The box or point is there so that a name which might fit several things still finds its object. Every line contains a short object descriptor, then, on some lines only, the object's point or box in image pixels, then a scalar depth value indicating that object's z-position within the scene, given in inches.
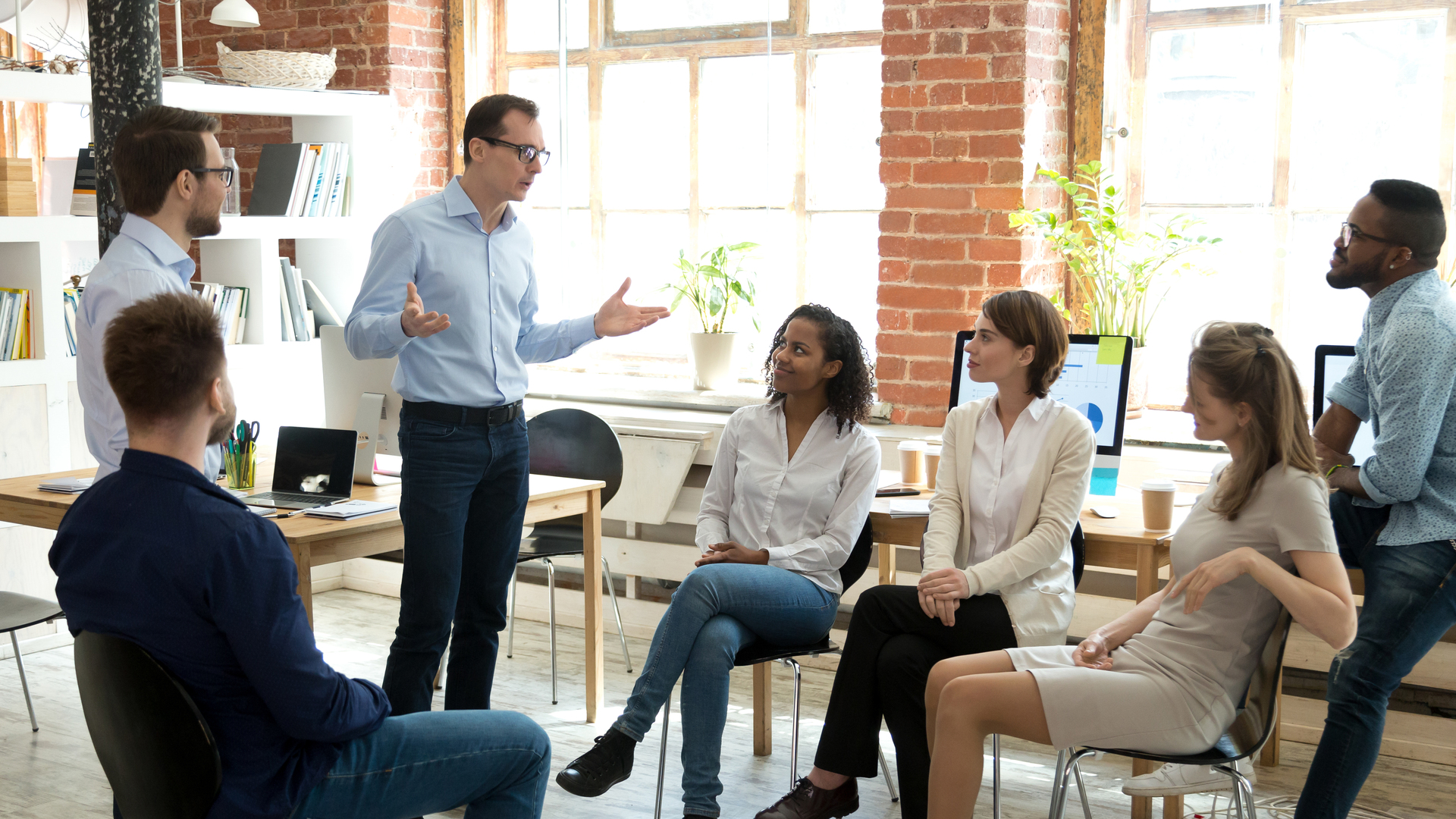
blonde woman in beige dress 84.4
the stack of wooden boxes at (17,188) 155.1
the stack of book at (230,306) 174.9
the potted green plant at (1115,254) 145.4
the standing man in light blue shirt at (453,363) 106.2
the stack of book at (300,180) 183.6
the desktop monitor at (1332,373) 120.7
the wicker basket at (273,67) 177.8
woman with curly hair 105.0
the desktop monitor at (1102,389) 125.0
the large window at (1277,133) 140.7
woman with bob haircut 104.7
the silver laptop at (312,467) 122.9
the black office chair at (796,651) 107.6
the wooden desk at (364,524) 111.0
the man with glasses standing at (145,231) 93.9
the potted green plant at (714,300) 175.5
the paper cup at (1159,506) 112.3
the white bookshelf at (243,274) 157.9
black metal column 101.7
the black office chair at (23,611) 122.4
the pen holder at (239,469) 127.9
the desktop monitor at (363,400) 123.6
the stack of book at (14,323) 156.7
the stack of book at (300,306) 185.5
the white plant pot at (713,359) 176.7
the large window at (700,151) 173.6
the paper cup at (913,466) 132.6
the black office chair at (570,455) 152.2
